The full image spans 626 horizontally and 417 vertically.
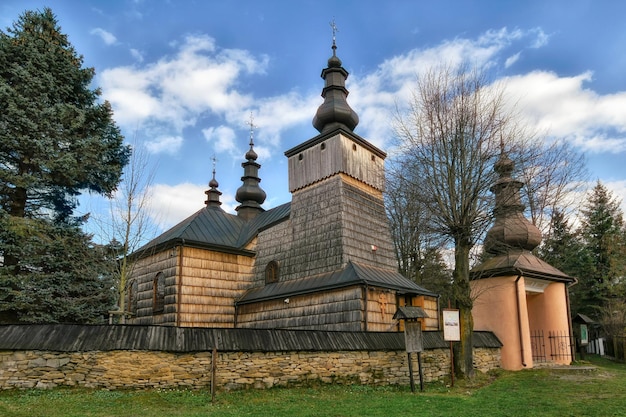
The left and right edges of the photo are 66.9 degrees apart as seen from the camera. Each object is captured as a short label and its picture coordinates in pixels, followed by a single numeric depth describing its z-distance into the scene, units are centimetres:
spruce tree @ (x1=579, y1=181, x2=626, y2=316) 2591
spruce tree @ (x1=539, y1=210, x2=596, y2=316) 2775
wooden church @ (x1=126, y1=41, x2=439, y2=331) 1711
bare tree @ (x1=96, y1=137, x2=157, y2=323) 1356
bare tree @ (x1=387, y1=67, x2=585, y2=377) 1338
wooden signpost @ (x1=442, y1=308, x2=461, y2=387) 1202
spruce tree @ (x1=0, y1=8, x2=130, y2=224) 1594
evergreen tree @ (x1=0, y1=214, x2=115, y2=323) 1516
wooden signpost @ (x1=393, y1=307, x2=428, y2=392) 1149
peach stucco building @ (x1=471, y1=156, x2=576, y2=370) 1634
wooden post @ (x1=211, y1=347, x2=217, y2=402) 943
